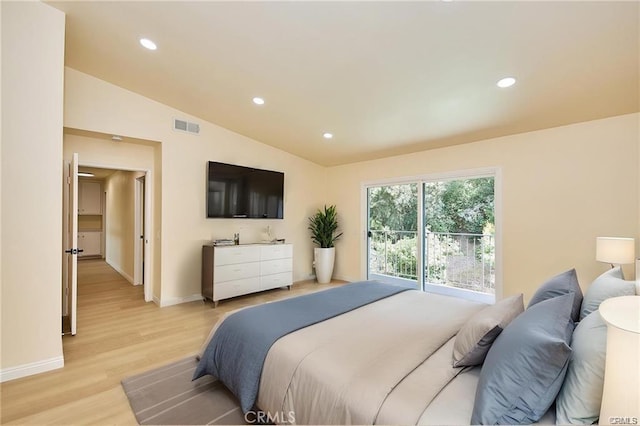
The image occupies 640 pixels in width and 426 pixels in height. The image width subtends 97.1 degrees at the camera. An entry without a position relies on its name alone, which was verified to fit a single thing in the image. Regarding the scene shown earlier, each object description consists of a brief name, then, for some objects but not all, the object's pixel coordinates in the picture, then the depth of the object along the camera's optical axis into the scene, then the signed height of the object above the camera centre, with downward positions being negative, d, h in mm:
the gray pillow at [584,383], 997 -613
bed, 1063 -756
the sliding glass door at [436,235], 4156 -328
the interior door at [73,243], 3051 -321
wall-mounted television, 4426 +382
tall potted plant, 5609 -589
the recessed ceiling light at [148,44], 2764 +1700
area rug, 1820 -1311
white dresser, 4125 -860
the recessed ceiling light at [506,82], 2639 +1266
